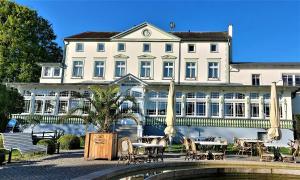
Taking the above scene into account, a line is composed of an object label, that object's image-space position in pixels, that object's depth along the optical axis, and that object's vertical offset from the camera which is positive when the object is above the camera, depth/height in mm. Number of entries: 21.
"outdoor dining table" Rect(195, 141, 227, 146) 9830 -1407
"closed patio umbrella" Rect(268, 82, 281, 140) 10709 -204
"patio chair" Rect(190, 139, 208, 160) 9361 -1846
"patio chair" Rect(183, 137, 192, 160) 9699 -1766
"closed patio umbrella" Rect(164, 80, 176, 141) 11577 -202
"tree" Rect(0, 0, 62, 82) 25374 +8120
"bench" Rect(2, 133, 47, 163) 7629 -1317
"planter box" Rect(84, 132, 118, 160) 8851 -1515
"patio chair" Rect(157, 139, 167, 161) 9321 -1448
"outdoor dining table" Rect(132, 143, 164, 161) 8379 -1604
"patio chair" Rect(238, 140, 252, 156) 11853 -1881
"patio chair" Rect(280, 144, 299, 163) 9365 -1887
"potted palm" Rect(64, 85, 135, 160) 8877 -460
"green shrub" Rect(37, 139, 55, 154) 9947 -1685
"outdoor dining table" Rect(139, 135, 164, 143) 12218 -1673
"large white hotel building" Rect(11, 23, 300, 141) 19338 +3638
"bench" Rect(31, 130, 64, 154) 10648 -1674
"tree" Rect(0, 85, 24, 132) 15037 +411
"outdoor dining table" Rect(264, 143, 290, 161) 9650 -1759
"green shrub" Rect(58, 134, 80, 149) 12566 -1966
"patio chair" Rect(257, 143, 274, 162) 9468 -1843
